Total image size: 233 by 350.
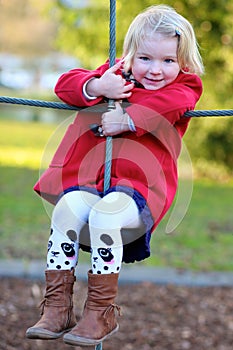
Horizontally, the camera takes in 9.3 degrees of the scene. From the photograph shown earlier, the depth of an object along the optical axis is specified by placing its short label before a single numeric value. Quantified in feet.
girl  15.97
